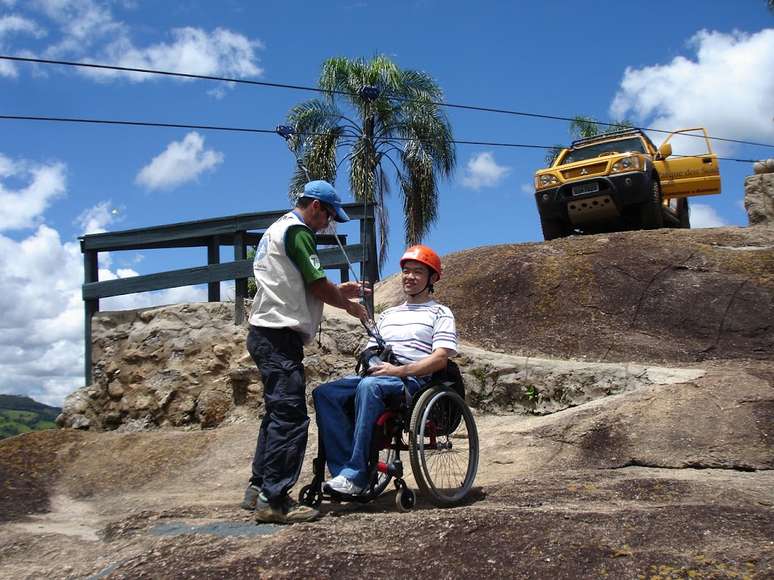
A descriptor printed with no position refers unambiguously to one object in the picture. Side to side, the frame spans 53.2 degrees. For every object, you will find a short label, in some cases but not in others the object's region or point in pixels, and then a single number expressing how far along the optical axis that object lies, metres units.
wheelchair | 3.79
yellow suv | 11.01
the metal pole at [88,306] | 7.63
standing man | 3.75
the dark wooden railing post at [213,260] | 7.70
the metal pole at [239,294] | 7.42
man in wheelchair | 3.78
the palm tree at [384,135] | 17.08
